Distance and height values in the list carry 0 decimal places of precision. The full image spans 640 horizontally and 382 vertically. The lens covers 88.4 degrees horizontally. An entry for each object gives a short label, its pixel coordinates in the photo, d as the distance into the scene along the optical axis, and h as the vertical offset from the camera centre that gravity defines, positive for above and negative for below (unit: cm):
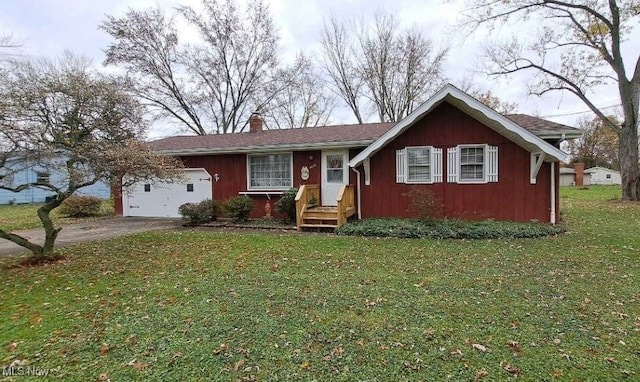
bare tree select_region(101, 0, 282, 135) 2278 +943
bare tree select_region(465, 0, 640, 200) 1595 +688
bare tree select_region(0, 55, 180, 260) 584 +107
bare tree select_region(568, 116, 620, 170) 4147 +482
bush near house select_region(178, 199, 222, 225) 1125 -82
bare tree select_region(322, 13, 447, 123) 2427 +927
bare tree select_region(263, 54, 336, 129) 2661 +735
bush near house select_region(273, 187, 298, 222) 1059 -60
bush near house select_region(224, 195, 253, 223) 1127 -69
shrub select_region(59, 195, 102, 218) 1431 -70
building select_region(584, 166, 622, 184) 4347 +88
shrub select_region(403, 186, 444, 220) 909 -56
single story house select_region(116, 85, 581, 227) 931 +65
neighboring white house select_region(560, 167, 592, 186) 4230 +58
